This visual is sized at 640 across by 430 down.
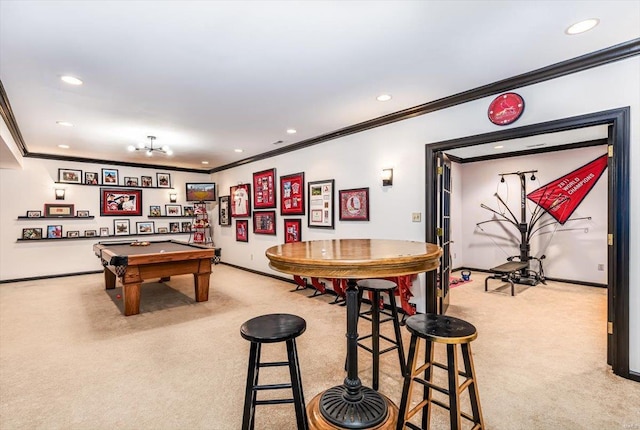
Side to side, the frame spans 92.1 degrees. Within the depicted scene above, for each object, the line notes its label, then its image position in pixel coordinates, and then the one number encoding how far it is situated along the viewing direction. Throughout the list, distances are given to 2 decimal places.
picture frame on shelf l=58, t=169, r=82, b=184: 6.21
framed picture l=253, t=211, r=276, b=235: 6.00
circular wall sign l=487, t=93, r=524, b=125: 2.80
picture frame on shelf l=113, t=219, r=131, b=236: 6.86
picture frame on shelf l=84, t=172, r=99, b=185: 6.50
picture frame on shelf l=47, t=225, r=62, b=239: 6.11
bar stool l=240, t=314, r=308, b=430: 1.58
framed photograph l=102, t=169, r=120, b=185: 6.72
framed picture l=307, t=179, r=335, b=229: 4.77
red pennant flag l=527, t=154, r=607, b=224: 5.20
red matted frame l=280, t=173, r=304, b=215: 5.30
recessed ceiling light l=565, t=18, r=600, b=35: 2.01
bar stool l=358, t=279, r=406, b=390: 2.17
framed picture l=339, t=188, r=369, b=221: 4.25
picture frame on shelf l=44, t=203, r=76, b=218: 6.09
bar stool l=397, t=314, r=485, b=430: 1.45
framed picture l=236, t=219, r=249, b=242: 6.77
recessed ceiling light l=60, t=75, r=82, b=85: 2.79
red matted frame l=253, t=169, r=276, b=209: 5.93
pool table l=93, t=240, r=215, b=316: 3.74
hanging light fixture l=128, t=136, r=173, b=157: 4.86
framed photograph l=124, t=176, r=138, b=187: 6.99
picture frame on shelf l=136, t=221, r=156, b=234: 7.16
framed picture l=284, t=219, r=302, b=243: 5.36
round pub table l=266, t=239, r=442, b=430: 1.40
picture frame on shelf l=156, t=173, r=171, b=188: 7.45
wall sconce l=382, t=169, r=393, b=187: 3.91
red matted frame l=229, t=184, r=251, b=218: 6.62
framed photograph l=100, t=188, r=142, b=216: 6.72
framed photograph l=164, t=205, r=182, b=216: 7.58
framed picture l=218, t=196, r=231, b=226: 7.43
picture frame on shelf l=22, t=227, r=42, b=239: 5.87
